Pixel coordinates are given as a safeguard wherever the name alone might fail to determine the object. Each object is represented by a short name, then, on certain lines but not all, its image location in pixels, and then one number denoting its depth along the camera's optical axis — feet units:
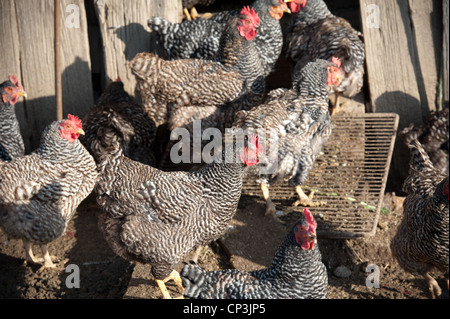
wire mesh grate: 16.84
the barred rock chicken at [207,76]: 18.42
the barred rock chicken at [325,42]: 19.21
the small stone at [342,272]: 16.02
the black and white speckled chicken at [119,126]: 17.62
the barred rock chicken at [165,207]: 13.41
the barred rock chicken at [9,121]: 17.74
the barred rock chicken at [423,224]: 12.71
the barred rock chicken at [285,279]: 11.69
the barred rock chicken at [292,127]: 15.92
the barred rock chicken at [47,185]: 15.10
